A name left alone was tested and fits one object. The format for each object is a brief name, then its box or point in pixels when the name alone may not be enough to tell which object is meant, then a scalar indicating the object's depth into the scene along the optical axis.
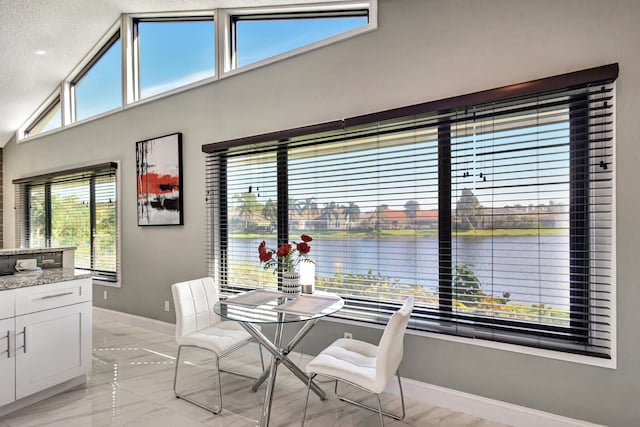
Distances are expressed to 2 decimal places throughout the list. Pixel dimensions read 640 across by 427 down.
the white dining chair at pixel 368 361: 1.88
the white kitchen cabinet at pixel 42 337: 2.33
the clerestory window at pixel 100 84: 4.72
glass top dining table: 2.16
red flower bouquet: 2.68
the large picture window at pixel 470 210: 2.05
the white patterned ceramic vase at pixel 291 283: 2.73
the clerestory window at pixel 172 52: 3.85
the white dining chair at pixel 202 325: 2.47
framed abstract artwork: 3.91
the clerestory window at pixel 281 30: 3.05
